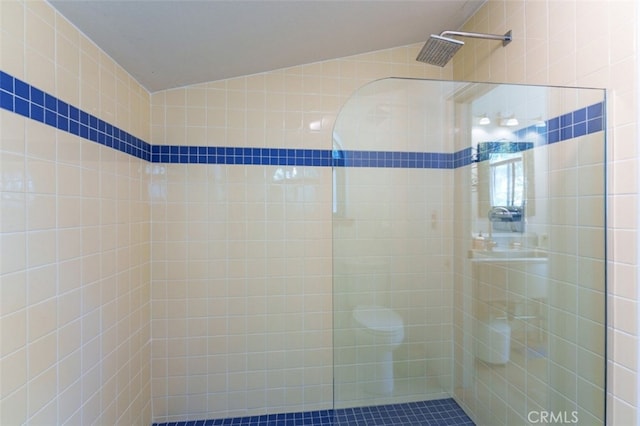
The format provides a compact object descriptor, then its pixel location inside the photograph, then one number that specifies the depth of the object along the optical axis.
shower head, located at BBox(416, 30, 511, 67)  1.44
